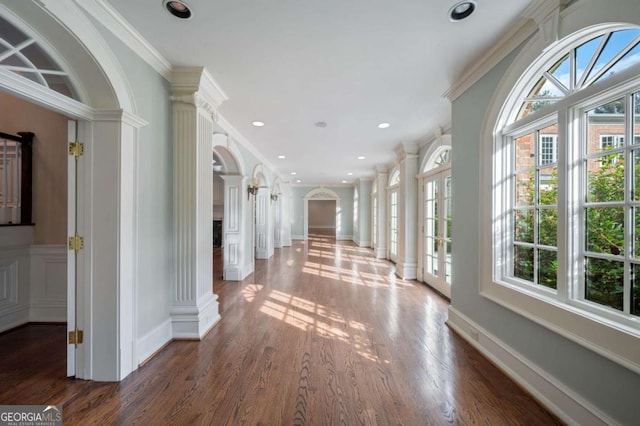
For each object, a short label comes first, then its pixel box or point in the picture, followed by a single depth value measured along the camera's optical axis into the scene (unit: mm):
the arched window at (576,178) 1534
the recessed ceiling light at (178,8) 1843
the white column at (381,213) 8023
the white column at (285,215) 10469
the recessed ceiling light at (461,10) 1812
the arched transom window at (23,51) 1623
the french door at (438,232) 4316
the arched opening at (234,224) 5254
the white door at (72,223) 2078
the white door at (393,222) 7352
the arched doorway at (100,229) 2064
